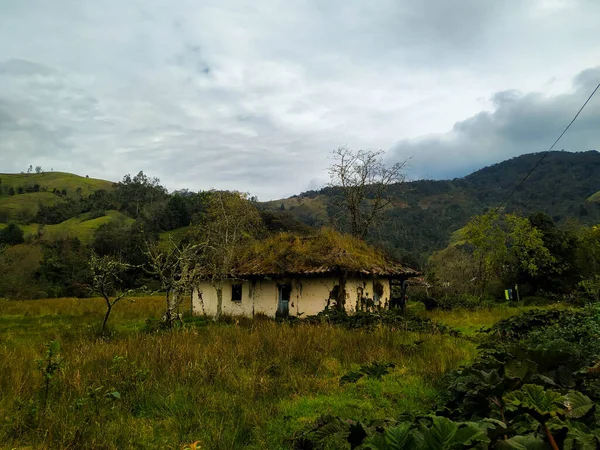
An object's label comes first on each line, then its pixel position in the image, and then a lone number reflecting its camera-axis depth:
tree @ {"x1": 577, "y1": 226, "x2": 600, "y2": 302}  28.91
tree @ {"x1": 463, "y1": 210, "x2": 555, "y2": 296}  27.59
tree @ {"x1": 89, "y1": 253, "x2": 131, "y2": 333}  11.23
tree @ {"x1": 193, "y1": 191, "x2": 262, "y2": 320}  17.08
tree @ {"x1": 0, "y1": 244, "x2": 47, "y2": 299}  30.11
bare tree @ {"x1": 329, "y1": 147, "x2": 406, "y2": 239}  26.89
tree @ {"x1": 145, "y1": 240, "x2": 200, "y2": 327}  12.68
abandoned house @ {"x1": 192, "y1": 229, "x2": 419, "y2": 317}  16.81
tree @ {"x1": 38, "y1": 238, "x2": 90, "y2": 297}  37.00
